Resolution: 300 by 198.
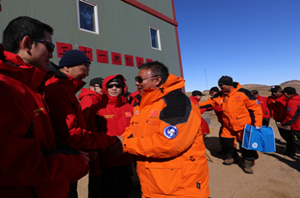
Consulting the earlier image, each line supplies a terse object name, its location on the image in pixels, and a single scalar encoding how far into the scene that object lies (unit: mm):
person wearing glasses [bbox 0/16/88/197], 723
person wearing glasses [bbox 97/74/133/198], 2676
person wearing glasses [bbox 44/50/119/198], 1468
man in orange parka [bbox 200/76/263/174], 4293
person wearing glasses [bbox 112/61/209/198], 1525
